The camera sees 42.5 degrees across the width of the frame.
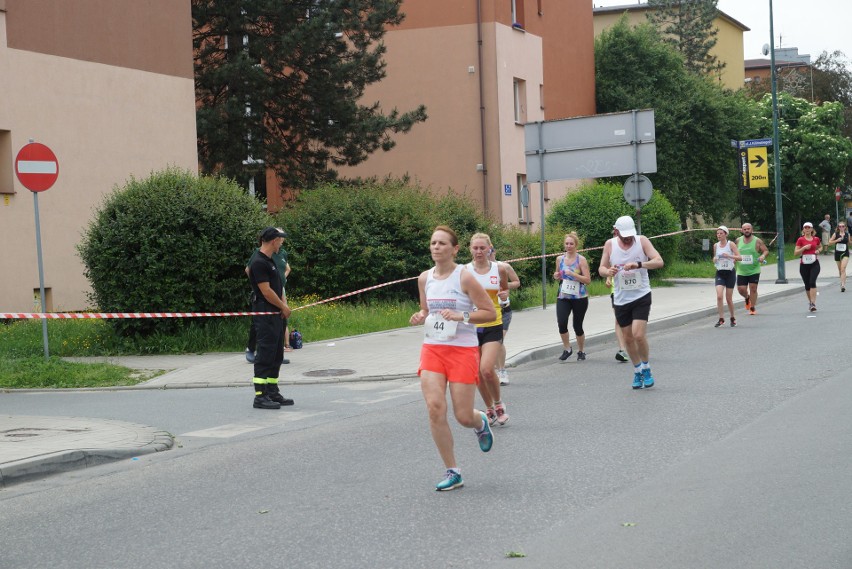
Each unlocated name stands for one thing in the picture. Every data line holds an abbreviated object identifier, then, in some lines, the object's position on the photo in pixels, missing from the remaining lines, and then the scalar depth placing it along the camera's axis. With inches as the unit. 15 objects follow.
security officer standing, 428.8
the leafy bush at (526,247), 958.4
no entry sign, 539.8
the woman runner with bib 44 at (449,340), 272.8
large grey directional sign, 845.8
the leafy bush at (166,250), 610.9
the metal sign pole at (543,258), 854.9
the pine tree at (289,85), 1107.9
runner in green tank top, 778.8
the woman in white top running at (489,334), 362.9
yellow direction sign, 1758.1
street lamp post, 1234.6
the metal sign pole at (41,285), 544.0
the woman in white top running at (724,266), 745.6
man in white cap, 451.8
